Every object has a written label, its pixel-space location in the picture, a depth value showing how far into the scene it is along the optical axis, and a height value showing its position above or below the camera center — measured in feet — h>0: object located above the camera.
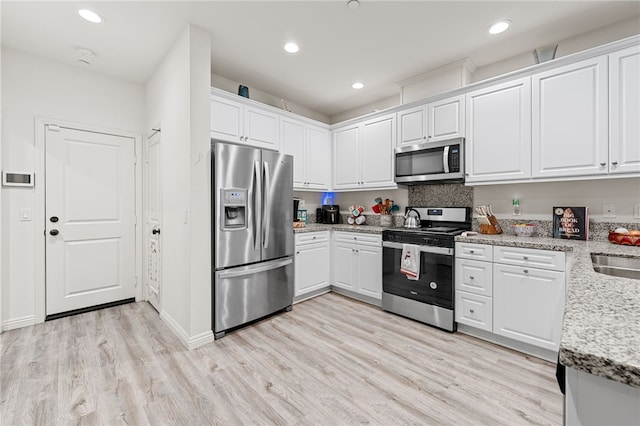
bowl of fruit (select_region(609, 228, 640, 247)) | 6.91 -0.62
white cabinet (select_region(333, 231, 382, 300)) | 11.05 -2.11
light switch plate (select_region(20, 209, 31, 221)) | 9.41 -0.09
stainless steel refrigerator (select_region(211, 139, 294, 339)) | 8.59 -0.72
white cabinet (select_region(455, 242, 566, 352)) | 7.20 -2.20
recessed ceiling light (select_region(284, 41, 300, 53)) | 8.98 +5.29
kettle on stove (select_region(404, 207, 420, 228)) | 11.14 -0.33
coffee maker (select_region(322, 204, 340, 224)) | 14.28 -0.12
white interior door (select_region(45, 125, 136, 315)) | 10.07 -0.27
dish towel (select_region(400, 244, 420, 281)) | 9.55 -1.69
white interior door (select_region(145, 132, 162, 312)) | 10.55 -0.43
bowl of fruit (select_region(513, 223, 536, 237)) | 8.82 -0.53
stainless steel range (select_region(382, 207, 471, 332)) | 8.98 -1.91
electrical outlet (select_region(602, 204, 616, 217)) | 7.88 +0.06
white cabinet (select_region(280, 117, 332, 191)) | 12.24 +2.73
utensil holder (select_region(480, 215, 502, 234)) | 9.50 -0.51
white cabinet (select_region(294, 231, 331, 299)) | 11.45 -2.15
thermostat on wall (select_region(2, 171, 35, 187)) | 9.03 +1.06
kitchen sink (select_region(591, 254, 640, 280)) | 5.27 -1.07
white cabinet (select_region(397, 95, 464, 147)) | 9.74 +3.27
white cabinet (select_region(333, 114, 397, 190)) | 11.77 +2.56
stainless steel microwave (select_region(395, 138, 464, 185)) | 9.63 +1.78
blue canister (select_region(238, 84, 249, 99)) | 10.75 +4.52
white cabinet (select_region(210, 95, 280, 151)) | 9.64 +3.24
